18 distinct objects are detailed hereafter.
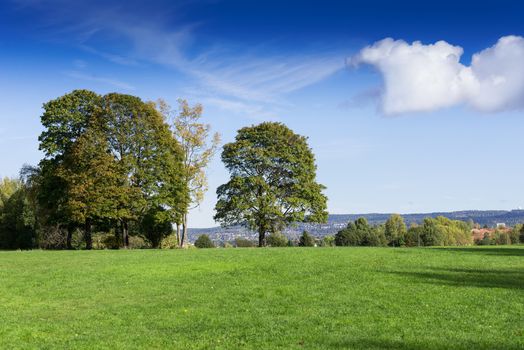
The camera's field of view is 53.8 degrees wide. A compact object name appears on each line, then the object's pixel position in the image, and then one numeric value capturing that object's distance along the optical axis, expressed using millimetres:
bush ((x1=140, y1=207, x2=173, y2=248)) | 55062
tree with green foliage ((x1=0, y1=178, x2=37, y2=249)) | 68438
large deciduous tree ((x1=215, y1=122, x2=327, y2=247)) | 59594
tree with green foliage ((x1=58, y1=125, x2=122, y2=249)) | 49938
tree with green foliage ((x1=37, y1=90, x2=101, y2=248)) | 52562
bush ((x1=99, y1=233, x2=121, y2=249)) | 64256
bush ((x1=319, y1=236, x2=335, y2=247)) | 110062
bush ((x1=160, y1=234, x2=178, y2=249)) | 63634
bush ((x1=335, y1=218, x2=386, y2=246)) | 110750
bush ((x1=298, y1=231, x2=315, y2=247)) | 88375
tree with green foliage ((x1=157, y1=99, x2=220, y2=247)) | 61844
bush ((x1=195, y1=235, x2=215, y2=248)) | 76938
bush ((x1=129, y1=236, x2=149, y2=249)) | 65612
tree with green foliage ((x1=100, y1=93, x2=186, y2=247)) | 52906
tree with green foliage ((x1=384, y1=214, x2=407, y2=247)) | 123688
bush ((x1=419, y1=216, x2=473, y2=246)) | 116625
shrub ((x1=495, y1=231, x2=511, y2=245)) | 116762
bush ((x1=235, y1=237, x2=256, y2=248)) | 85438
